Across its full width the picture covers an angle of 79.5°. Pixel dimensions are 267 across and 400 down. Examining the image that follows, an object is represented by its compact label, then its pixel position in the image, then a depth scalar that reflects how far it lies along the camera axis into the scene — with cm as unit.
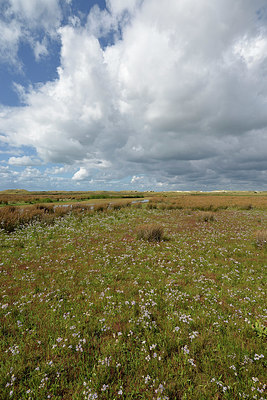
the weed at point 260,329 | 427
